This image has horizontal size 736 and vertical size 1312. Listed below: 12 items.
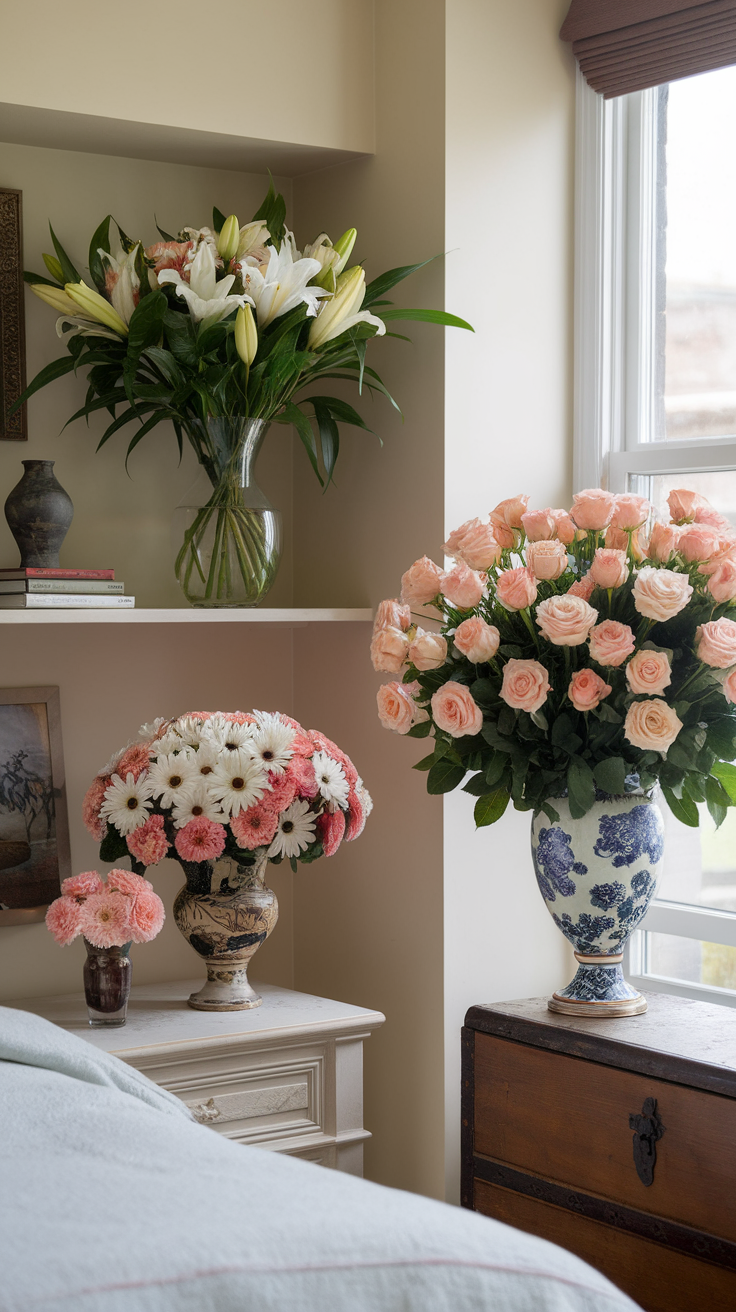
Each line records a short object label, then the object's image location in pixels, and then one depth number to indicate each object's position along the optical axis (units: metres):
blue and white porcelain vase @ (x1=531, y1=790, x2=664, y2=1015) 1.88
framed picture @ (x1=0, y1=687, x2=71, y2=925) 2.33
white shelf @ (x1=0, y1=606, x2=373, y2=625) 2.09
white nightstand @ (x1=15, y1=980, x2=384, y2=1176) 2.01
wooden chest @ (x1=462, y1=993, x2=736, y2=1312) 1.67
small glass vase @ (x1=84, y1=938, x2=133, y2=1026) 2.04
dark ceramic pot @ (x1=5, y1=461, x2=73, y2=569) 2.18
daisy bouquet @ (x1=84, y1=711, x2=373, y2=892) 2.04
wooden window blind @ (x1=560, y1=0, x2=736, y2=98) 2.18
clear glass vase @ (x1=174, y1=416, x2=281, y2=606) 2.27
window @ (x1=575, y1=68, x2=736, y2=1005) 2.28
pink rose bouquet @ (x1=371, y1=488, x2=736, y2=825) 1.74
